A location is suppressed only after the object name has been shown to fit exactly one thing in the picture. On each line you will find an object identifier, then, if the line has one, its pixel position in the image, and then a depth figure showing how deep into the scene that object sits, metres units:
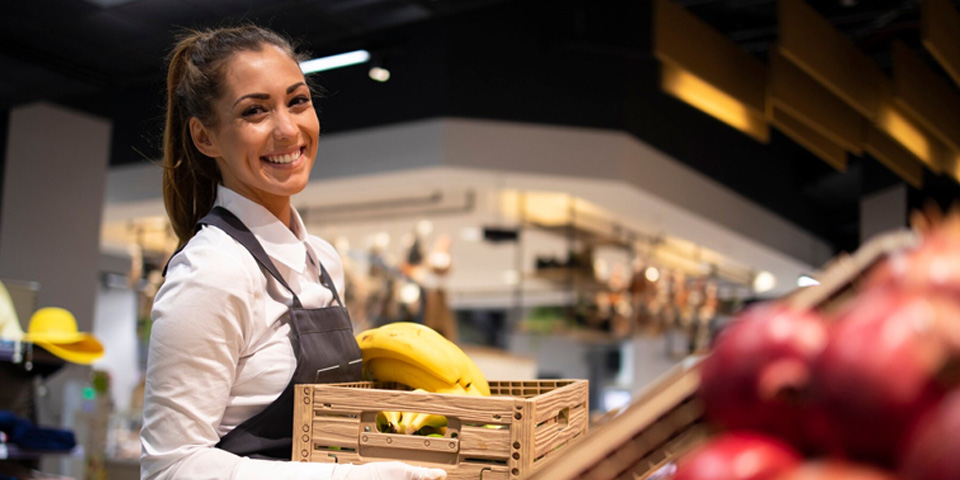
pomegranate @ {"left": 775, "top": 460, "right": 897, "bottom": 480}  0.41
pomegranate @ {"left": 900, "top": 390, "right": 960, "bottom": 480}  0.38
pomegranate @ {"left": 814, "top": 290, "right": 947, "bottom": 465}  0.41
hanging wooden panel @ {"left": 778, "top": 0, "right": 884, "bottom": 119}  3.96
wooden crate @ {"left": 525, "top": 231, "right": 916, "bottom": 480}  0.61
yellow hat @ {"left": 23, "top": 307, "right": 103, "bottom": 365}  3.65
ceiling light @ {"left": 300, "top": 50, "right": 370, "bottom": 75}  4.85
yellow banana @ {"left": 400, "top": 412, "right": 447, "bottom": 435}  1.40
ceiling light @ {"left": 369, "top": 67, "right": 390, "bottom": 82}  5.46
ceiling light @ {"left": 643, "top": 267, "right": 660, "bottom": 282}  8.05
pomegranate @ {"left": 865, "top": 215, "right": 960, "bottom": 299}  0.46
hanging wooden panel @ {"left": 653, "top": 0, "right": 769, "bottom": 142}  4.05
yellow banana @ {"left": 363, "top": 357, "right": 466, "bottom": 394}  1.56
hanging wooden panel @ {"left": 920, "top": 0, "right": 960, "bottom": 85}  3.91
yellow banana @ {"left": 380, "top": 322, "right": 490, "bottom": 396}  1.59
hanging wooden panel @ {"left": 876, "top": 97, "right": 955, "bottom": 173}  4.97
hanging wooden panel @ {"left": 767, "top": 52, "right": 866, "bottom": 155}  4.44
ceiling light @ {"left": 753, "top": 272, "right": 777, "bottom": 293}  10.90
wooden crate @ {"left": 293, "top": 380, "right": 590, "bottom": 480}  1.24
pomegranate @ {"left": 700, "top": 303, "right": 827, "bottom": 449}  0.47
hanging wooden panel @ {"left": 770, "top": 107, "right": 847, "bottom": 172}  5.27
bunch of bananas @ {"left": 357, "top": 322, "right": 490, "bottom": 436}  1.55
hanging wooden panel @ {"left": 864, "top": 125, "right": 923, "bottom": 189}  5.54
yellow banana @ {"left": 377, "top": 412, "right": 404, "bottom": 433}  1.42
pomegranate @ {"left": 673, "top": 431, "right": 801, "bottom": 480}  0.44
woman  1.30
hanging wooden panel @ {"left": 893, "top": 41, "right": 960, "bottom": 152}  4.53
